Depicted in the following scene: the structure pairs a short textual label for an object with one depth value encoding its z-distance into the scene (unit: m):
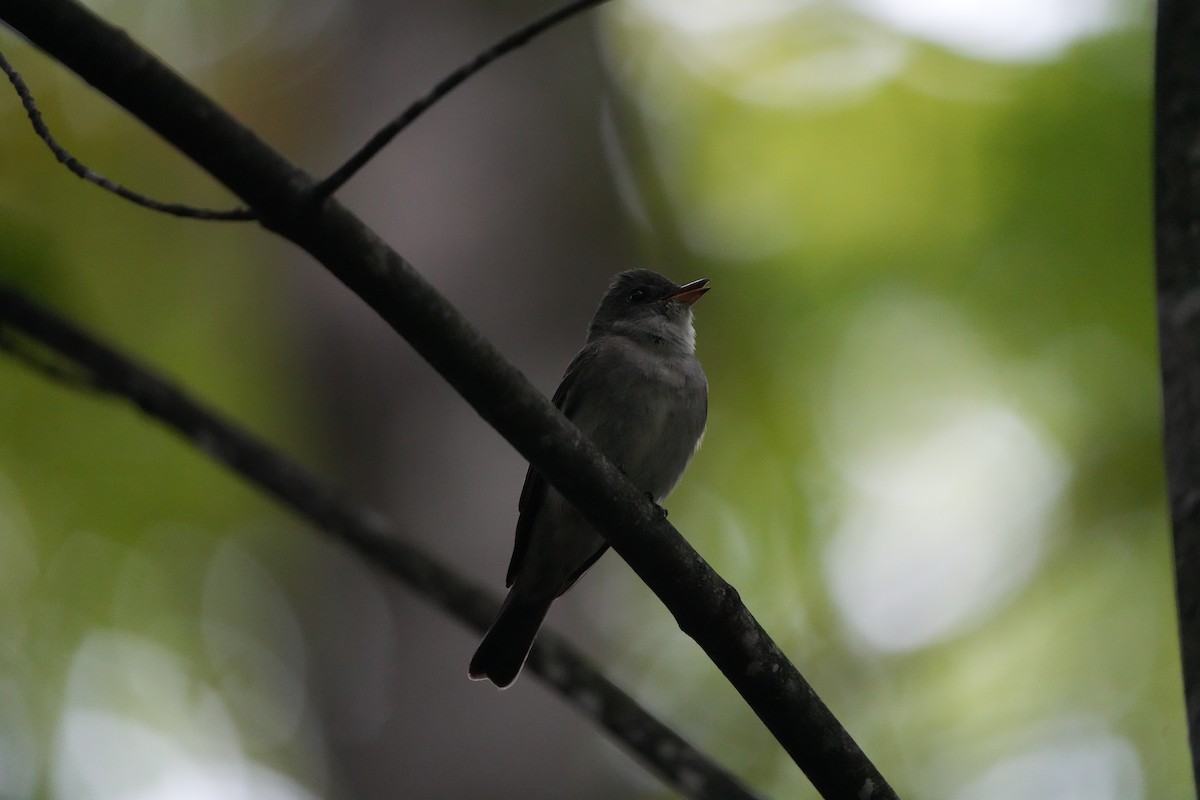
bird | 9.02
